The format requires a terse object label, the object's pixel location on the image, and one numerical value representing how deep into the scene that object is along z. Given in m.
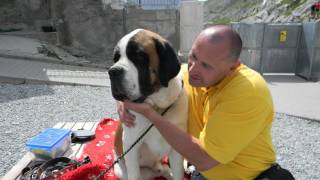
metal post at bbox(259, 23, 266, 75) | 8.78
